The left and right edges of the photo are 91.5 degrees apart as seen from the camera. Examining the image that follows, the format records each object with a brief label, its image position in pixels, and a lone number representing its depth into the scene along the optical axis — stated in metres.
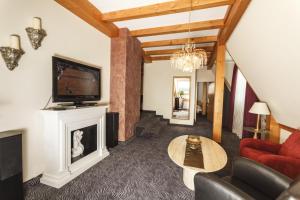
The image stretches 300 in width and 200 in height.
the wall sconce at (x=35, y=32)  1.80
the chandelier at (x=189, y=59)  2.55
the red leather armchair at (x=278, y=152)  1.71
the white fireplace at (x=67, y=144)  1.95
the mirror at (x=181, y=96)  5.99
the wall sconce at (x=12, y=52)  1.58
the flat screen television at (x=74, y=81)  2.06
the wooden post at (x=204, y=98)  7.88
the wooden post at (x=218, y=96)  3.74
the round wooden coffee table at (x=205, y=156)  1.74
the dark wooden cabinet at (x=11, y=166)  1.42
